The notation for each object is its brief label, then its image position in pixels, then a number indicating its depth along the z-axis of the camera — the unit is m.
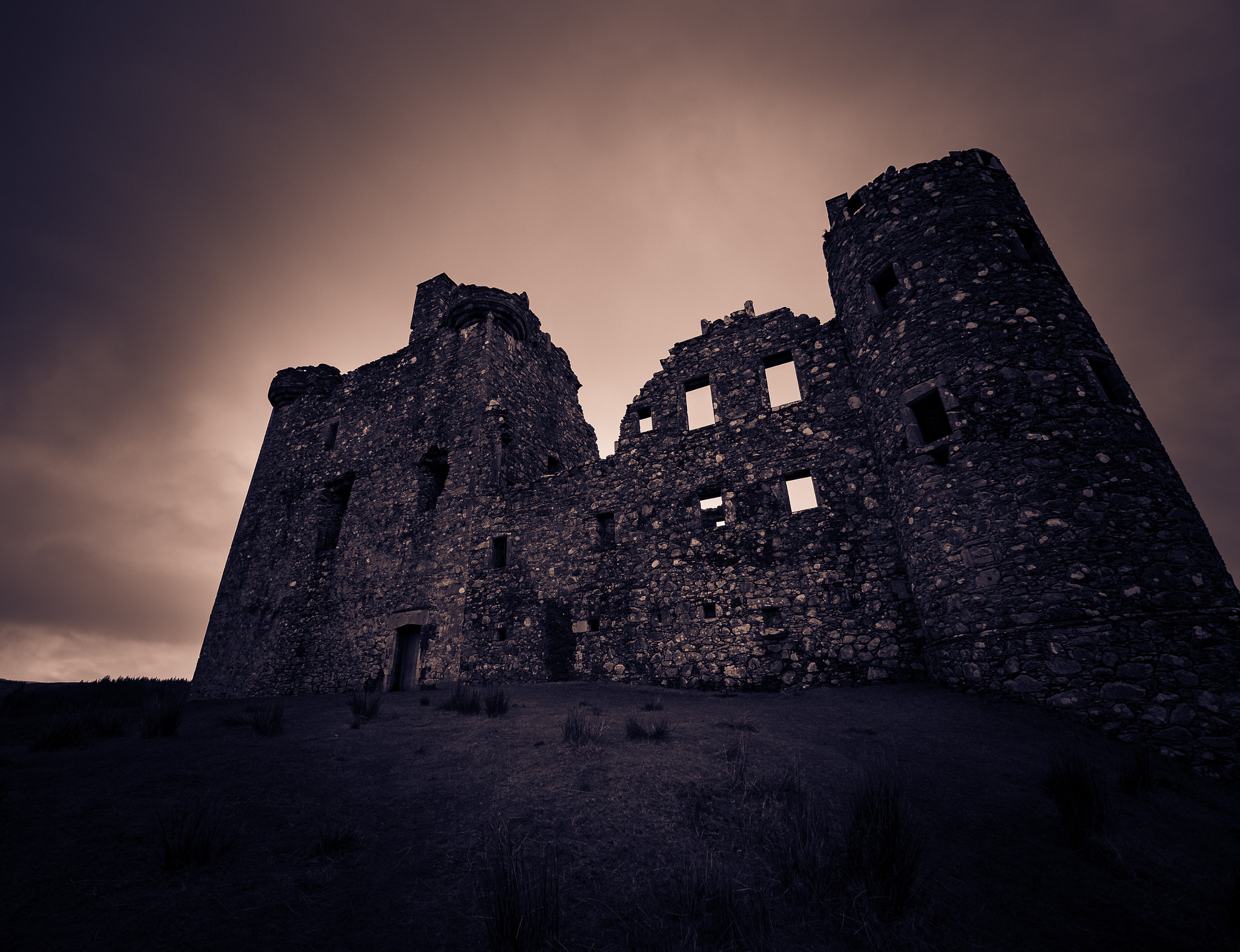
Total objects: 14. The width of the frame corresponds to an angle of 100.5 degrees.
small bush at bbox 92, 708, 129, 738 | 5.92
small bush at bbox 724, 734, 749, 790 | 4.39
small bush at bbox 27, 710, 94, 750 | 5.20
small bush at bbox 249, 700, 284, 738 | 6.18
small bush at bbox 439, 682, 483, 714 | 7.79
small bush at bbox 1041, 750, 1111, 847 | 3.70
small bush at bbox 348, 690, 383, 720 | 7.47
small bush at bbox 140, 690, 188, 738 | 5.91
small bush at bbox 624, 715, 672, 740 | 5.83
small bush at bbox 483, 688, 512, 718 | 7.48
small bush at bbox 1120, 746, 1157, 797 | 4.60
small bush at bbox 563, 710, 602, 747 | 5.70
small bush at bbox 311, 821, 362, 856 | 3.32
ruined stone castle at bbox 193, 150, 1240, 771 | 6.23
